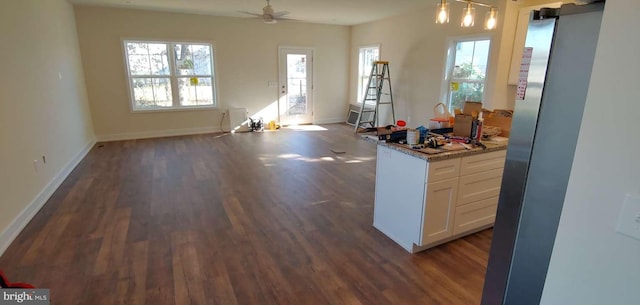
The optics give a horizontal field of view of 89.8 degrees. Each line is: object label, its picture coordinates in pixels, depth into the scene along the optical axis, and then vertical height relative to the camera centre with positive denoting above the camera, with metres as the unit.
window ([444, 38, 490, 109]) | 4.89 +0.13
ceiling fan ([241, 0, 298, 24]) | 4.57 +0.87
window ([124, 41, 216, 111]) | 6.32 +0.00
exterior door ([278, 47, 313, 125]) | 7.59 -0.23
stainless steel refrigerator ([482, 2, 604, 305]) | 0.97 -0.19
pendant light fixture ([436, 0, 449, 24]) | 2.84 +0.59
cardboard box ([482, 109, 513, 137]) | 2.94 -0.37
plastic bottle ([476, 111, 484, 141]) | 2.66 -0.41
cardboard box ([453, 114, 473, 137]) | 2.70 -0.39
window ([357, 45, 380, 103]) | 7.66 +0.28
